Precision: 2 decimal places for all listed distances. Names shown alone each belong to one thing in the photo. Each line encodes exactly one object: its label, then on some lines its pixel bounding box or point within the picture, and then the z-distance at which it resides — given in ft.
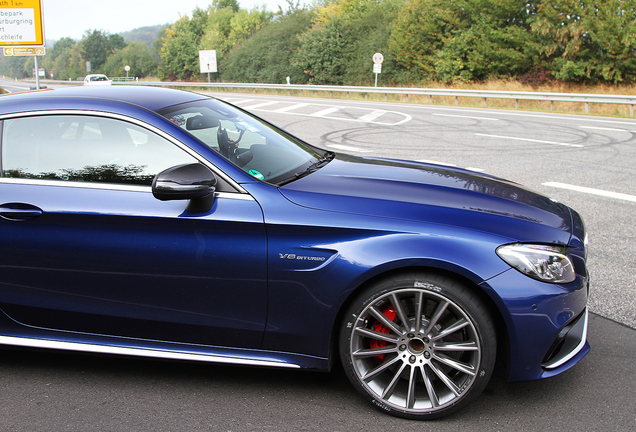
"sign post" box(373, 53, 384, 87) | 92.80
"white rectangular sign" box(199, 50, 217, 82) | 161.48
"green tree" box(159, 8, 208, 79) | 265.54
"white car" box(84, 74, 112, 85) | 149.69
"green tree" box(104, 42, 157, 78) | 319.43
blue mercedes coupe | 8.20
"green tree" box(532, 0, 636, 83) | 85.10
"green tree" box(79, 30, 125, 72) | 412.36
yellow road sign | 65.51
